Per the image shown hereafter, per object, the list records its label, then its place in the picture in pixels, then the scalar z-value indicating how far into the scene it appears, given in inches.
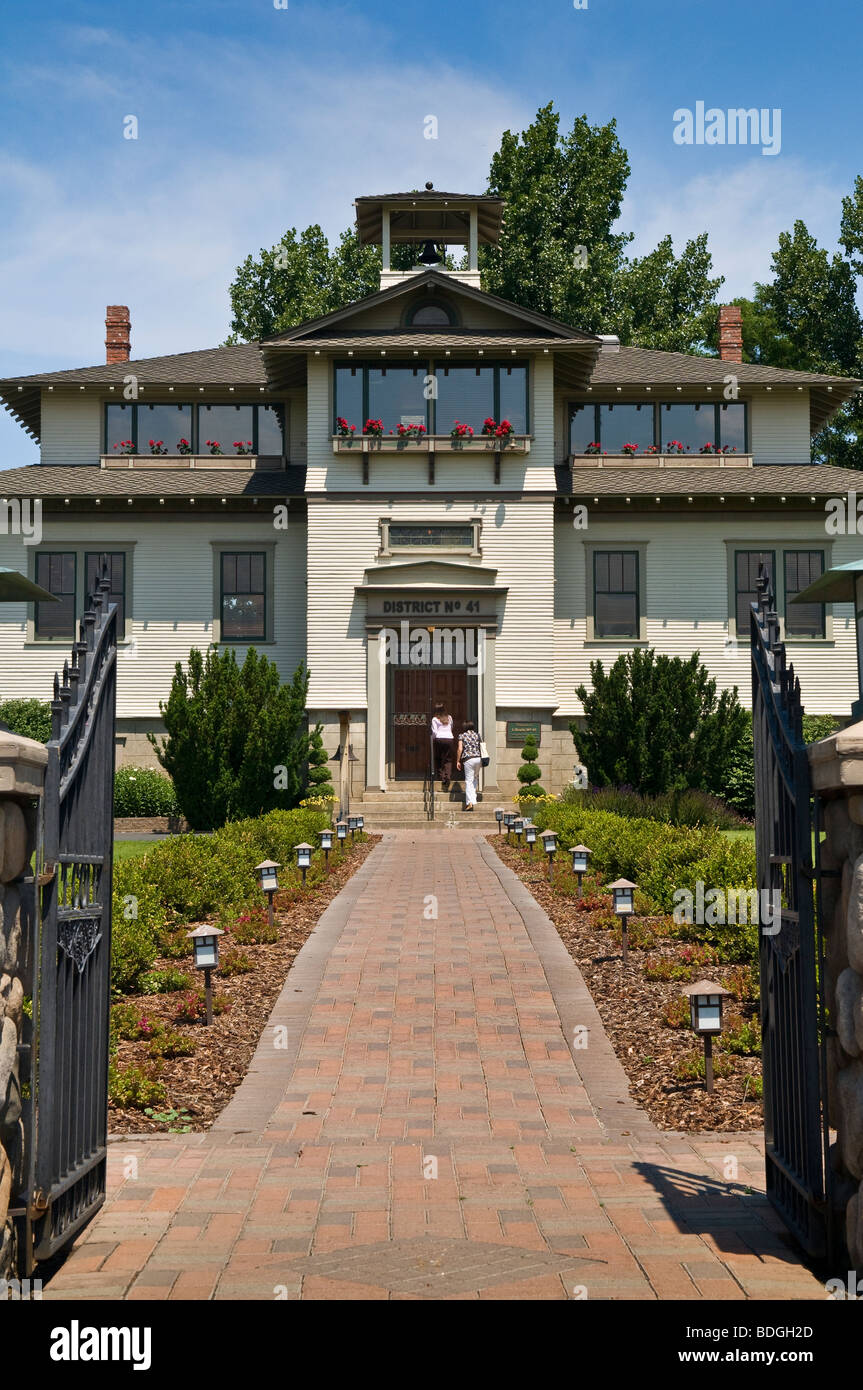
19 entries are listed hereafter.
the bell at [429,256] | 1258.7
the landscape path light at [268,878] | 497.4
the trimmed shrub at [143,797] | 1031.0
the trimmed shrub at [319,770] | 1013.2
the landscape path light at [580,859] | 557.0
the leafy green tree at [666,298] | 1787.6
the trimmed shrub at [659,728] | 958.4
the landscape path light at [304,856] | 599.2
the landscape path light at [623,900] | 435.5
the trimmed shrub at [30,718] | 1026.7
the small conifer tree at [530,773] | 1013.2
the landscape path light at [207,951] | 356.2
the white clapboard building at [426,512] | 1089.4
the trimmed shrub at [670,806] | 765.3
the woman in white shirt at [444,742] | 1048.8
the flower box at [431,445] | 1084.5
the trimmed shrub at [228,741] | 934.4
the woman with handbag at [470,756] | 1003.9
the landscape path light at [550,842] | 634.2
